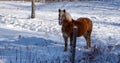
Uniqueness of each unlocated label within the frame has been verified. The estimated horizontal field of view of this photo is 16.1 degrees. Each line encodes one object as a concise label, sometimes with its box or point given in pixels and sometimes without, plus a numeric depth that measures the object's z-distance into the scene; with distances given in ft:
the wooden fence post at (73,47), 28.63
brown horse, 44.41
